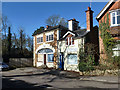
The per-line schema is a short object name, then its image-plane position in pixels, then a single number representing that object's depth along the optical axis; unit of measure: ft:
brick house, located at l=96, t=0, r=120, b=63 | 47.87
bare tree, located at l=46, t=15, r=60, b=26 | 134.10
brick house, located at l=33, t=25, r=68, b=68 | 69.97
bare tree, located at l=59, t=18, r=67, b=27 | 135.23
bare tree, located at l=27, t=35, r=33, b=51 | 117.80
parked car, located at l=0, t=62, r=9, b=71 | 65.91
